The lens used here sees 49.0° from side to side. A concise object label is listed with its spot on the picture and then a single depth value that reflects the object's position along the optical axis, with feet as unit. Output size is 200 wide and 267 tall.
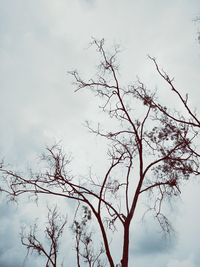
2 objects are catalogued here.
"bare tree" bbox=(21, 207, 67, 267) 53.89
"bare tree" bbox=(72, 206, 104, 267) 62.35
